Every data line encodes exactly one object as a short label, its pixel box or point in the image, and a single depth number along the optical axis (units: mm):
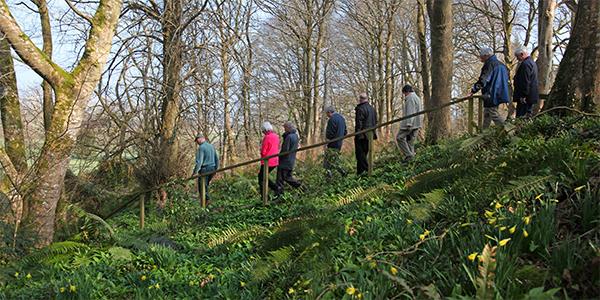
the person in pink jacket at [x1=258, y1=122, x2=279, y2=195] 9531
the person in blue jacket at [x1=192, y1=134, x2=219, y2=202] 10680
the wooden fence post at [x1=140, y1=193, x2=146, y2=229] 9633
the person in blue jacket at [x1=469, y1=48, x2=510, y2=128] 7355
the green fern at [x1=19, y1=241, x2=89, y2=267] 6109
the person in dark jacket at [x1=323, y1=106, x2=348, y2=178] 9898
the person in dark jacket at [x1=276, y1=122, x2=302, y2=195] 9430
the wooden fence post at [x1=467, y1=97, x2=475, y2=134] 7478
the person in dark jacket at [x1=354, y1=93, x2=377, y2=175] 9234
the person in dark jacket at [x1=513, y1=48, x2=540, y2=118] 7566
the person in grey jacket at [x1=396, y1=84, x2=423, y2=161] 8805
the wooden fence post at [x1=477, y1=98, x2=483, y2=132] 7793
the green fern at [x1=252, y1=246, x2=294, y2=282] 3912
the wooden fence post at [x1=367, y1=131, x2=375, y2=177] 8188
